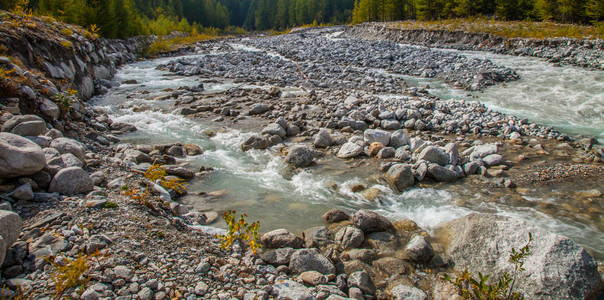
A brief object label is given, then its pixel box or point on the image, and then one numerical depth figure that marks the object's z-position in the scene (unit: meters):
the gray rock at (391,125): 10.77
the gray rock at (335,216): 5.88
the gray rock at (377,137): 9.20
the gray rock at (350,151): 8.70
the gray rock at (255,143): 9.37
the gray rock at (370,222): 5.45
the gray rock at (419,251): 4.73
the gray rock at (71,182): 4.76
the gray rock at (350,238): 5.09
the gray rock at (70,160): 5.42
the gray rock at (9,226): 3.28
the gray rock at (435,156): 7.88
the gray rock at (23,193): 4.32
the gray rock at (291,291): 3.61
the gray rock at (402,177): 7.17
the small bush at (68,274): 2.99
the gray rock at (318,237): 5.08
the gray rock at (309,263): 4.31
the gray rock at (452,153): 7.91
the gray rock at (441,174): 7.40
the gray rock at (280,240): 4.93
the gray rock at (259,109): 12.61
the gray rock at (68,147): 5.88
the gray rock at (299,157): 8.25
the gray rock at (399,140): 9.13
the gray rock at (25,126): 5.80
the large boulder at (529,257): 3.89
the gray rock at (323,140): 9.38
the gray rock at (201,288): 3.44
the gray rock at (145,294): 3.18
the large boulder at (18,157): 4.32
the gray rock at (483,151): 8.45
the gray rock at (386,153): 8.62
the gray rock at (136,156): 7.66
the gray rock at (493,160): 8.05
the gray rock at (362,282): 4.12
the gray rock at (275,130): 9.99
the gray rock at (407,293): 3.94
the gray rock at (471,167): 7.70
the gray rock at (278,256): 4.45
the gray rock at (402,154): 8.40
